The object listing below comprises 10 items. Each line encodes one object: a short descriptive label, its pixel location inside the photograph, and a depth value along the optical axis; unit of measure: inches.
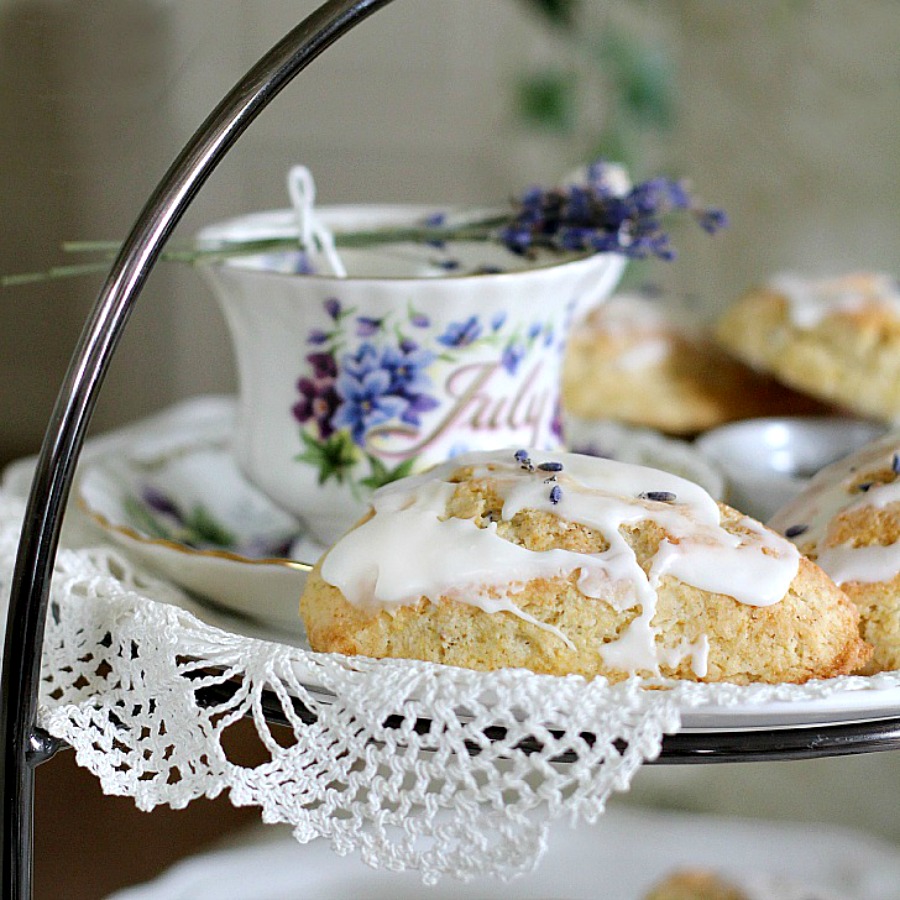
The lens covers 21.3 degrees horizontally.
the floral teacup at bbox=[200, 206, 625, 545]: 16.6
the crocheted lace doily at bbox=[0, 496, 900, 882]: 12.9
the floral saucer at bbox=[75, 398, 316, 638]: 16.0
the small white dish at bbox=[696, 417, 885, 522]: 18.4
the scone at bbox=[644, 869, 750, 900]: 20.3
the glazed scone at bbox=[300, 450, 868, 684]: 13.6
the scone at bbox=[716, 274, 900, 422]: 20.9
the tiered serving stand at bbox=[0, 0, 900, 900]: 13.7
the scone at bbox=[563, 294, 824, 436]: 22.0
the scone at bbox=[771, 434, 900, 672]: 14.1
